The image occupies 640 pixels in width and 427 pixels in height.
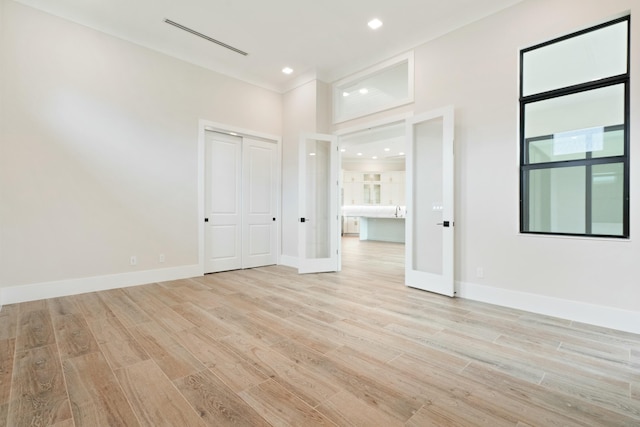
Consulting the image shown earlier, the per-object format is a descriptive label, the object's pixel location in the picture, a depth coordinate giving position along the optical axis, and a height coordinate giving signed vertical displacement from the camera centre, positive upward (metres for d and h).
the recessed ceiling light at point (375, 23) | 3.75 +2.48
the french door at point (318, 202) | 5.06 +0.17
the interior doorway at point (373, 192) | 7.98 +0.83
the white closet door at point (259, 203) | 5.39 +0.16
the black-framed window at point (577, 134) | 2.75 +0.81
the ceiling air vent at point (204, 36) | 3.81 +2.50
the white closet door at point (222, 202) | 4.92 +0.16
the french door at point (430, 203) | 3.64 +0.12
